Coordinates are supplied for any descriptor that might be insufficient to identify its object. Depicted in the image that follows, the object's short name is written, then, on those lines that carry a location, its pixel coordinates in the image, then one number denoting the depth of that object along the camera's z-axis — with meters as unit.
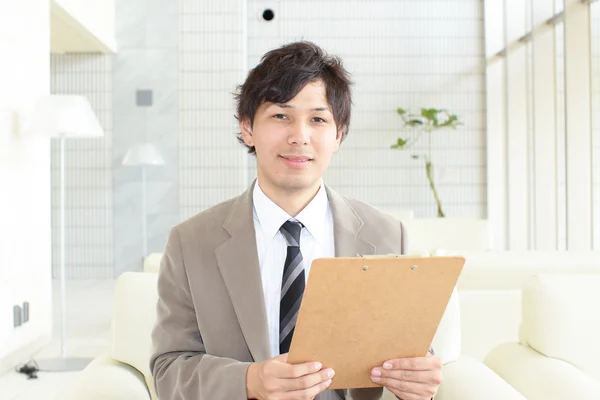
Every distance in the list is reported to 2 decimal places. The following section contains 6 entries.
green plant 9.51
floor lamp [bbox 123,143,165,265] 9.31
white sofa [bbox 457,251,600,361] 2.88
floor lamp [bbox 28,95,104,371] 5.28
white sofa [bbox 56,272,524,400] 2.05
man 1.77
